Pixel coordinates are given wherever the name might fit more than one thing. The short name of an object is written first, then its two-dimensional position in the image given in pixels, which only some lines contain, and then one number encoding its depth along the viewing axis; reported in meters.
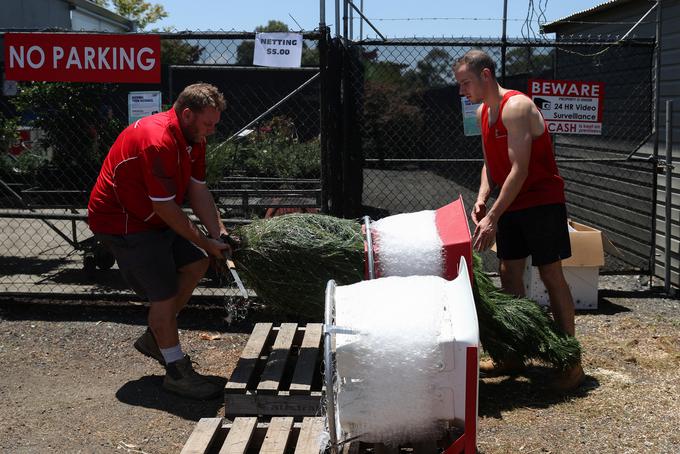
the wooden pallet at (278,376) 4.23
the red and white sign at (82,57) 6.04
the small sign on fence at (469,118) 6.62
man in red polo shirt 4.26
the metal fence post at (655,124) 6.86
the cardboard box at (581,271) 6.34
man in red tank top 4.39
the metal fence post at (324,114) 6.04
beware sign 6.79
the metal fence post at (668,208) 6.75
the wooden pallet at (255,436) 3.61
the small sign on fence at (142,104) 6.17
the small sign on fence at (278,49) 5.99
